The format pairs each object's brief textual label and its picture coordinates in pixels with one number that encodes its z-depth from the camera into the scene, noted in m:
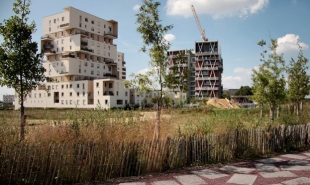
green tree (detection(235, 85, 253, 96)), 111.50
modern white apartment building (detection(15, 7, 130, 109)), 56.81
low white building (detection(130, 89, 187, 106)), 61.97
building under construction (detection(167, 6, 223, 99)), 90.88
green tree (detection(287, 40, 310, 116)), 17.48
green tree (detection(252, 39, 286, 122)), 14.28
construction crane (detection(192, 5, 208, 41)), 138.50
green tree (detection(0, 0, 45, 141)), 8.46
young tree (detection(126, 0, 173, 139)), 8.38
